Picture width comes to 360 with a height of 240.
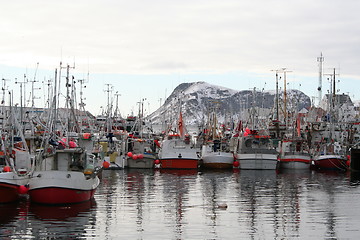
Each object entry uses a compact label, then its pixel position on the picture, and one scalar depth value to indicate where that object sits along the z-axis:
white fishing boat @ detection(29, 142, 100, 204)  31.38
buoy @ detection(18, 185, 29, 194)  32.08
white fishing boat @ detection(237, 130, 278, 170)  59.72
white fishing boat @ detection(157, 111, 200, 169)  59.28
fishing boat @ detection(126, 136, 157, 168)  60.03
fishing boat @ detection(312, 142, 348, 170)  61.66
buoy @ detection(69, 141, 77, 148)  36.68
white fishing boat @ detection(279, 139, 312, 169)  61.58
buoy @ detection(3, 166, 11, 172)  32.53
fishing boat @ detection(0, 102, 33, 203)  31.78
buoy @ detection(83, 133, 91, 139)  50.53
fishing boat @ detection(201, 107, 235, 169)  61.06
